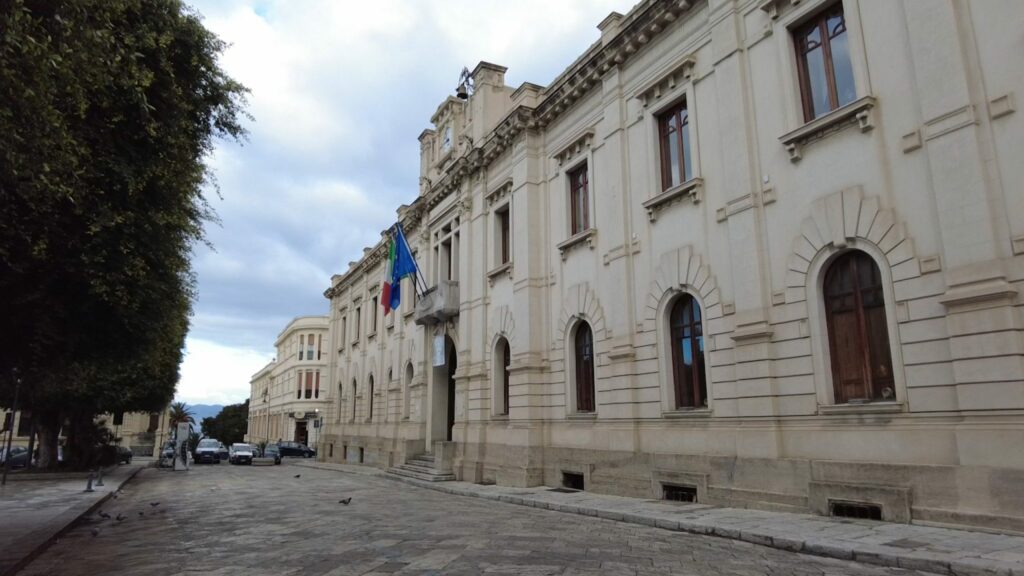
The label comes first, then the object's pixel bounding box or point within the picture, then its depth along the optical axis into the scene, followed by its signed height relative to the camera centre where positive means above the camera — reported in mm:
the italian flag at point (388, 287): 27302 +6098
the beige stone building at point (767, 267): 8695 +2782
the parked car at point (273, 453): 41812 -1476
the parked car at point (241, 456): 40594 -1552
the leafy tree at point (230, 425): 92312 +859
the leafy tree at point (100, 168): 5344 +2706
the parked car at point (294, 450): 50812 -1548
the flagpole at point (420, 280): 24328 +5719
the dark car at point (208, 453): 42875 -1419
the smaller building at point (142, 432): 62719 -15
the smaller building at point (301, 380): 66375 +5084
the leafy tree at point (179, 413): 77438 +2148
